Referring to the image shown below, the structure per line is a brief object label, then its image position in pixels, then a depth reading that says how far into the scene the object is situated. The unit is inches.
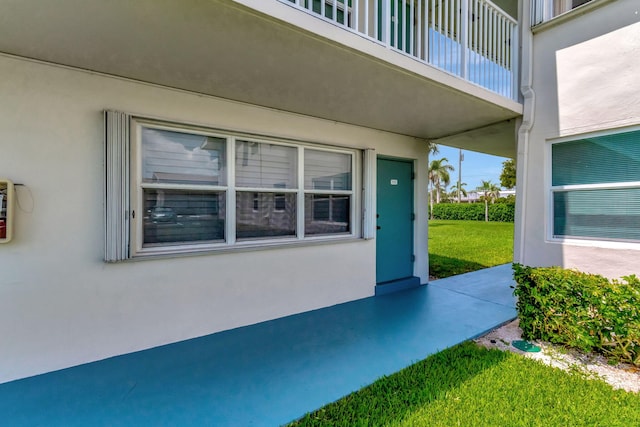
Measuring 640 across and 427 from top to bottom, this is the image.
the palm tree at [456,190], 1409.6
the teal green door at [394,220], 199.0
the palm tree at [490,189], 1090.2
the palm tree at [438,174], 1297.2
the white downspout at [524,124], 152.2
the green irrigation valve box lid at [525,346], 119.7
